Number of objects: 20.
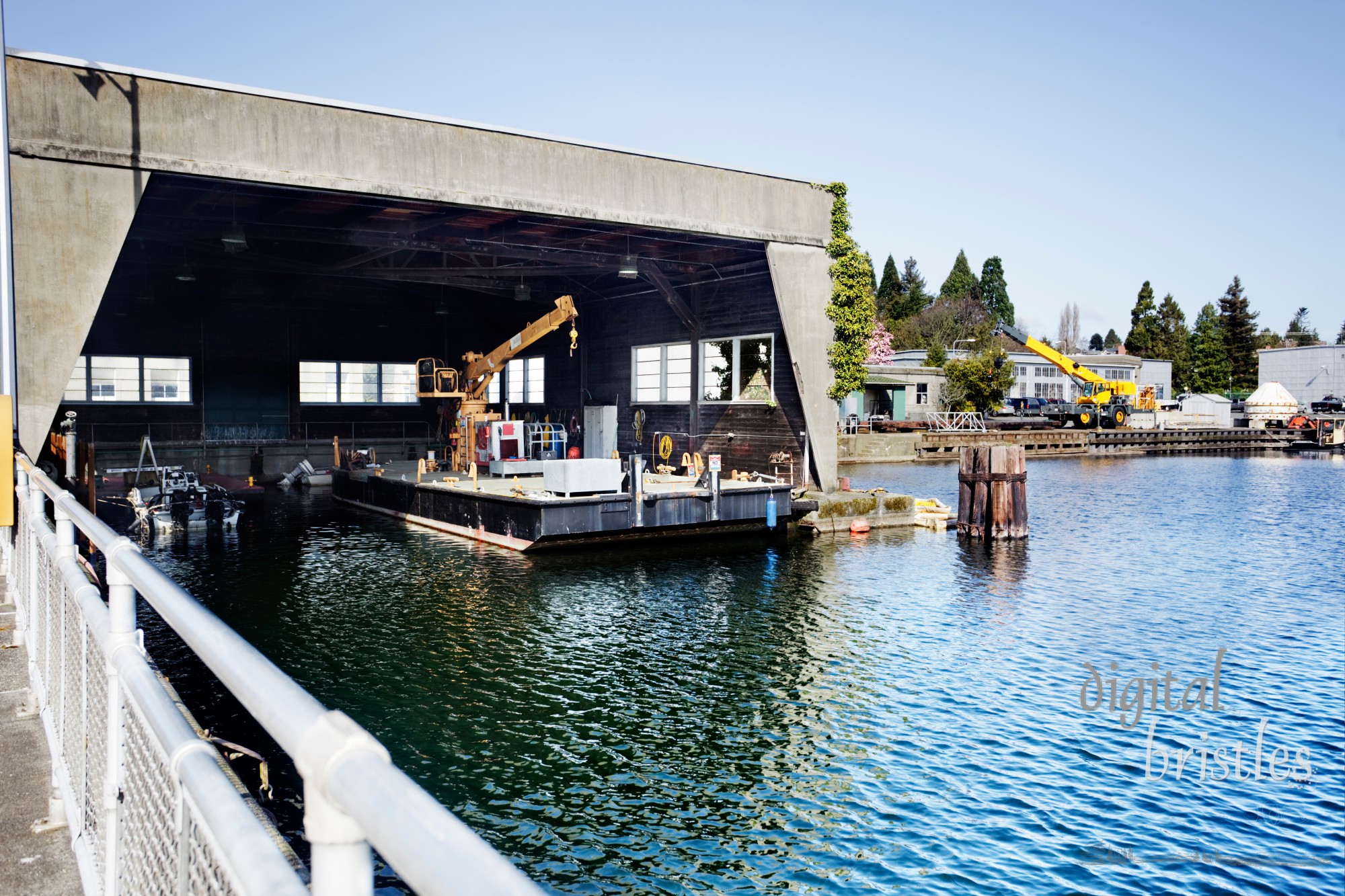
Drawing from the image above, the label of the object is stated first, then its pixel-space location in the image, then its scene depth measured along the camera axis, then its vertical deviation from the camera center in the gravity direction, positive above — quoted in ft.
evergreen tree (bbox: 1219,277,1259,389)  318.04 +28.55
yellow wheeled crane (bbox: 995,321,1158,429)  192.95 +6.30
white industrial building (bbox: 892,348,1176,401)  247.91 +14.97
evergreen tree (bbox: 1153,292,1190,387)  305.73 +28.00
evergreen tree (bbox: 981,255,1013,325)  340.80 +50.20
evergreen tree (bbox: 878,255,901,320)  321.11 +49.70
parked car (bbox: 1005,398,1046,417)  220.02 +5.02
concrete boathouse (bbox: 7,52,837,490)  47.83 +14.75
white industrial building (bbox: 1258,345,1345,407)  285.64 +15.90
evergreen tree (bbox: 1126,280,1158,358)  311.27 +32.37
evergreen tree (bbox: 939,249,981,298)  331.36 +50.51
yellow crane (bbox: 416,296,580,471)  86.58 +5.38
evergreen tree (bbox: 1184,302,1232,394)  304.71 +19.13
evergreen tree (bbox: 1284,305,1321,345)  439.63 +43.55
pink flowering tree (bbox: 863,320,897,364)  250.57 +22.13
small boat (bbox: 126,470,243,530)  72.95 -5.19
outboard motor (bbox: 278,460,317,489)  108.68 -4.19
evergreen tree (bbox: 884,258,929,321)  312.71 +41.55
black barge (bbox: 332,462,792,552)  62.54 -5.44
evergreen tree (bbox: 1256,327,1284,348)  400.43 +36.35
